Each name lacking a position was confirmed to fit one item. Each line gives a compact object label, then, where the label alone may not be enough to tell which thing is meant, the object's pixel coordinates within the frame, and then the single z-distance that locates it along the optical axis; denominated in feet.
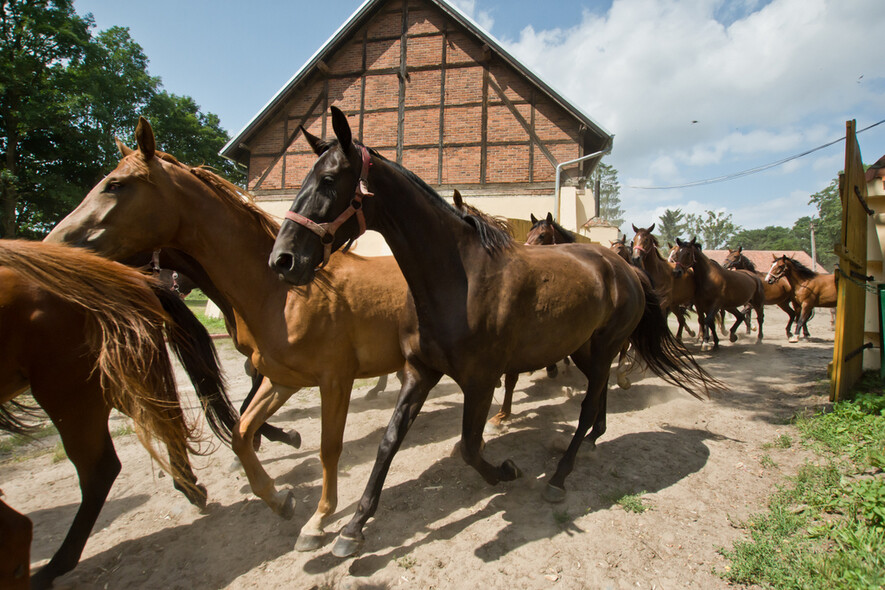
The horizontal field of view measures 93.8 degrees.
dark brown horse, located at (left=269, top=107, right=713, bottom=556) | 6.46
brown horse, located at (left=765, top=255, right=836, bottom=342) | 35.22
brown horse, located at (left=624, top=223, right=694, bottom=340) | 23.59
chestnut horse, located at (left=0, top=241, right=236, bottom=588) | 6.00
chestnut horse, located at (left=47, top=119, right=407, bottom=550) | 7.02
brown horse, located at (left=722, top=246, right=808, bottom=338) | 37.11
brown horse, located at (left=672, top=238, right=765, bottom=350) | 28.04
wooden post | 13.16
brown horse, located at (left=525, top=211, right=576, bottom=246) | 18.60
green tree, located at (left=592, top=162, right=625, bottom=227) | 223.51
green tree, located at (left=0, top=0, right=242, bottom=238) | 57.26
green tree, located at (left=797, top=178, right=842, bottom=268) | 166.30
